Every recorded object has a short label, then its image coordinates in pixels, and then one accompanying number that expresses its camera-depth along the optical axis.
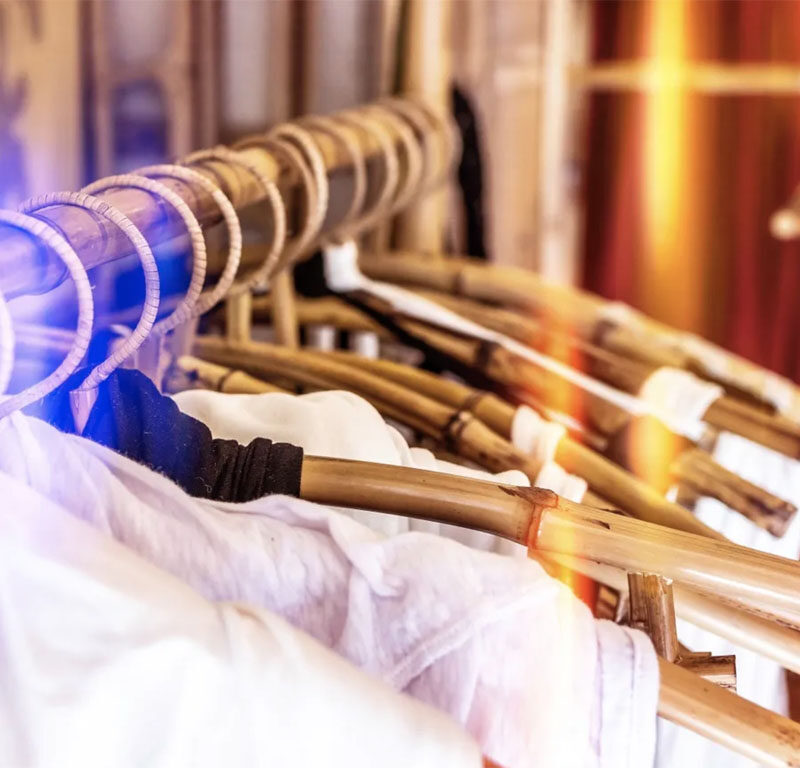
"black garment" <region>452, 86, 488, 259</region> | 1.62
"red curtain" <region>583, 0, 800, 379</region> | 1.87
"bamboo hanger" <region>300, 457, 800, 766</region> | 0.90
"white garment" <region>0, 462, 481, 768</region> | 0.83
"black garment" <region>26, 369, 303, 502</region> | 0.93
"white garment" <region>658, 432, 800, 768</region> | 0.95
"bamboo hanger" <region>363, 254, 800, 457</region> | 1.27
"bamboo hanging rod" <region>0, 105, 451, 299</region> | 0.86
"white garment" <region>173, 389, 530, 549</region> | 0.97
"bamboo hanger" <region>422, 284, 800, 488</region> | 1.13
